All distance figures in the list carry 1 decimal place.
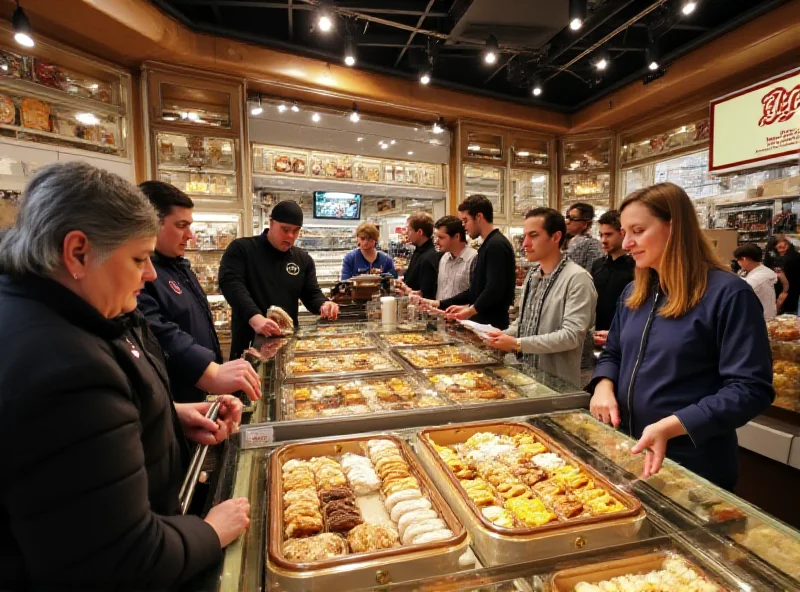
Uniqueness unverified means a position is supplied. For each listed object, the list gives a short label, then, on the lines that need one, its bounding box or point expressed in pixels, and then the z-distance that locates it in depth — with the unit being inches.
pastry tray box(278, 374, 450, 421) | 68.3
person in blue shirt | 209.9
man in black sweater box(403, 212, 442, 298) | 203.2
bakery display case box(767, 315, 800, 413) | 117.7
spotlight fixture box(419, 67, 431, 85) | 225.6
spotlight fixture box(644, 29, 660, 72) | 210.1
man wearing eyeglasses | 180.4
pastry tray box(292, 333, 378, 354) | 106.5
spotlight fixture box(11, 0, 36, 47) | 149.3
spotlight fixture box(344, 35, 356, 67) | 200.1
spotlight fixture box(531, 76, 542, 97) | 247.9
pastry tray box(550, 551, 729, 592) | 36.8
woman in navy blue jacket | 56.3
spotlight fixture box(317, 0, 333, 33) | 172.6
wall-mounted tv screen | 286.7
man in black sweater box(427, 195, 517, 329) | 140.8
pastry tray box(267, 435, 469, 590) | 36.2
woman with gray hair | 26.5
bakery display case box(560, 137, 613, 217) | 330.3
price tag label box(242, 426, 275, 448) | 59.2
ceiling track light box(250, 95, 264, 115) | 246.5
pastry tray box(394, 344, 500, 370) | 93.0
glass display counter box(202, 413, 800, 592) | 36.2
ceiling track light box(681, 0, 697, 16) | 173.8
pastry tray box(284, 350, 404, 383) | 84.5
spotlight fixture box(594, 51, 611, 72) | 227.6
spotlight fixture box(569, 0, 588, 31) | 163.6
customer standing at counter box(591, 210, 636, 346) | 145.9
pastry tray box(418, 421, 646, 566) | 40.3
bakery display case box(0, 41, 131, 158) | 178.5
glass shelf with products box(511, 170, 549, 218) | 337.7
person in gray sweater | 96.3
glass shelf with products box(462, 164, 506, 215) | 321.7
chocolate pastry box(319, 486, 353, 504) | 49.9
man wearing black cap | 132.6
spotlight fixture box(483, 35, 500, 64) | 202.5
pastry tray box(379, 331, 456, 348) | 111.3
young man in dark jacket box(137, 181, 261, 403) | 67.8
